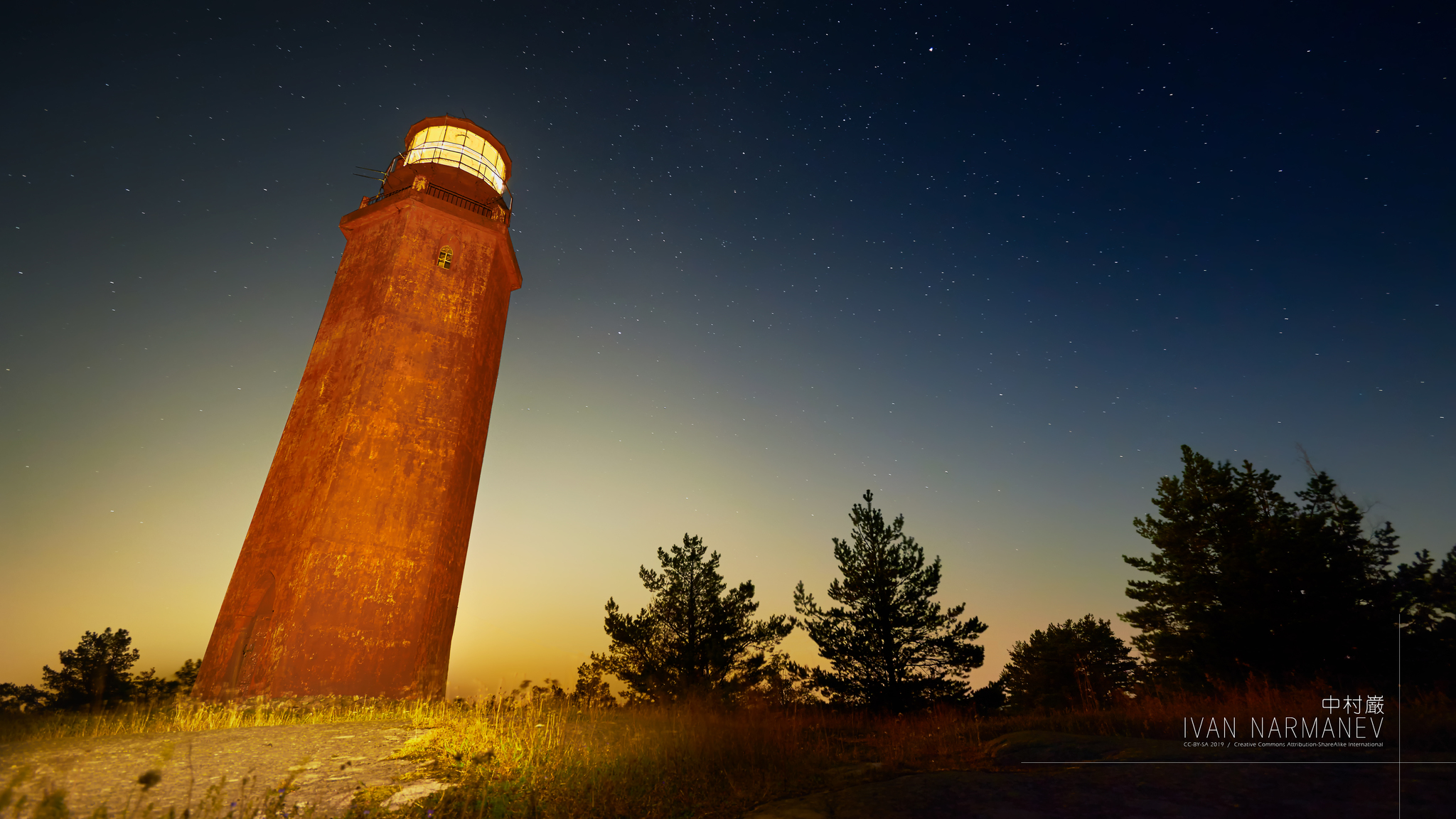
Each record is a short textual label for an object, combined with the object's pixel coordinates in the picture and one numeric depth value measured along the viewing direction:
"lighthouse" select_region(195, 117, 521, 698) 10.58
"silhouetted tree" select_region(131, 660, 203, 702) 21.46
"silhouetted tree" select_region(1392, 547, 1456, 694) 18.61
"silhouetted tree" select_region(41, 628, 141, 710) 23.27
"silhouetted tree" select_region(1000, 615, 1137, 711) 32.09
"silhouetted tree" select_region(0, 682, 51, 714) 21.69
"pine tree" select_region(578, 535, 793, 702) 20.80
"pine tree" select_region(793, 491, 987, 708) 19.42
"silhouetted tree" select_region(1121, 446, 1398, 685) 17.31
